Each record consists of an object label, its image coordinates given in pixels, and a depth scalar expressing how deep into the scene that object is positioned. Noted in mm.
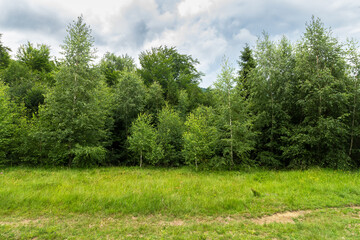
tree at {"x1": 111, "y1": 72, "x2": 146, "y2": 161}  19844
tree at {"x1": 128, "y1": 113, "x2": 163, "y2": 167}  15462
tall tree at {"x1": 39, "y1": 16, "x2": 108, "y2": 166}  13719
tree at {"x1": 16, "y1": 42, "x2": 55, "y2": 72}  31969
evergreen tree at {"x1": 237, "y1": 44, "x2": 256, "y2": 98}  22938
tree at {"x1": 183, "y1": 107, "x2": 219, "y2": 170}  13742
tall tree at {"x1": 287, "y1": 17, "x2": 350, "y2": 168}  12914
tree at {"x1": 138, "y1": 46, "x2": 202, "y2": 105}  28297
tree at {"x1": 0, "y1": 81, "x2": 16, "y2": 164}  13430
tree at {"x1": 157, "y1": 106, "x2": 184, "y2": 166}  16812
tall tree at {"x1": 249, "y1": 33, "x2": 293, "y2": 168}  15367
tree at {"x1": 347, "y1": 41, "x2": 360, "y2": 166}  13594
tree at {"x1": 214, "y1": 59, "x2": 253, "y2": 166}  13008
